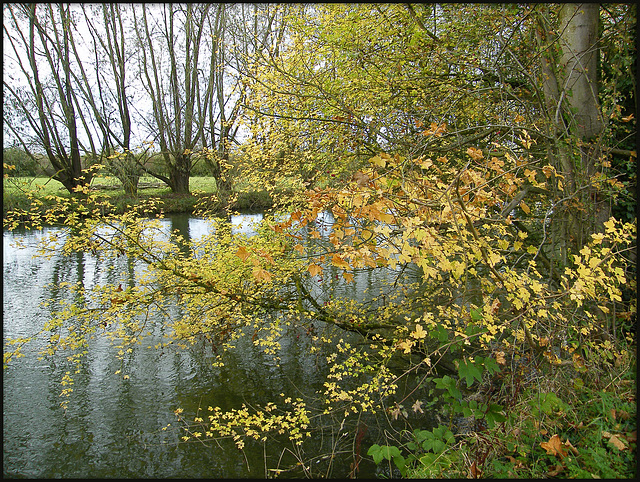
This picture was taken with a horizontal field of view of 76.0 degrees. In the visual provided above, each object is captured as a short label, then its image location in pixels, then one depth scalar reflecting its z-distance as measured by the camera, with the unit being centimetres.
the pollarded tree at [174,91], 1742
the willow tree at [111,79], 1619
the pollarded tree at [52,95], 1362
